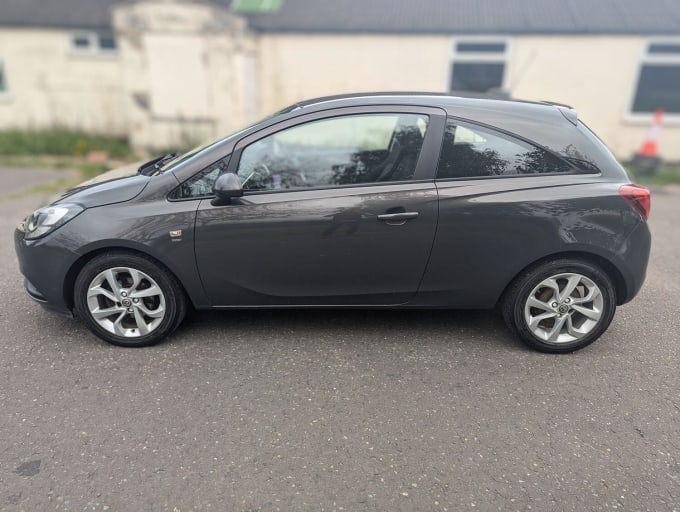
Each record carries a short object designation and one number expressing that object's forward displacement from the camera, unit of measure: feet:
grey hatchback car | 10.62
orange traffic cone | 33.12
